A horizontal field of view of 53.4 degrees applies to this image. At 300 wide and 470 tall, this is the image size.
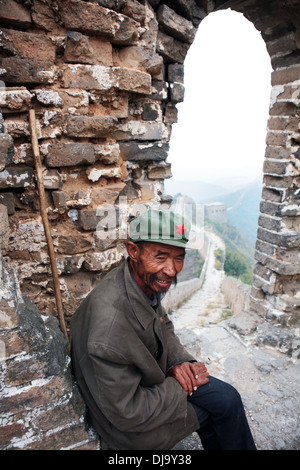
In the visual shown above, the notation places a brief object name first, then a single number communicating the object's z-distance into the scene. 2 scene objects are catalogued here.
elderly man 1.31
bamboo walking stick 1.98
